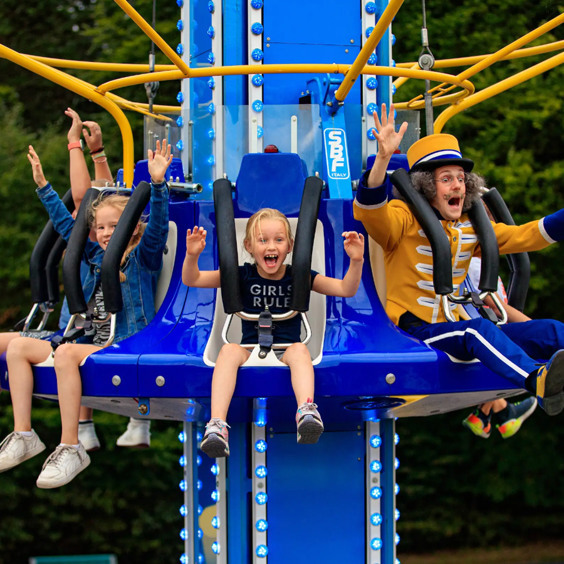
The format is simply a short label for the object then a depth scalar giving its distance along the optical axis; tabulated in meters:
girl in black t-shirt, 7.70
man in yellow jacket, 8.30
